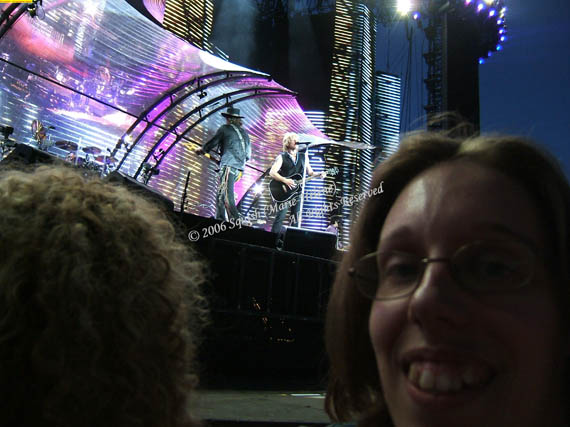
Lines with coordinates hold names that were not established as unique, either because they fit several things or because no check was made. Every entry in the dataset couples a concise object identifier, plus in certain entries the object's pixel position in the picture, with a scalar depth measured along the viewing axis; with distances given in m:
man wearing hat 8.38
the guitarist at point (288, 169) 8.27
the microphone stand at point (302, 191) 8.48
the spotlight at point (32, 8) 7.95
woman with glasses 0.86
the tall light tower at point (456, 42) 11.02
